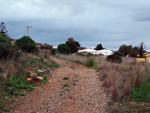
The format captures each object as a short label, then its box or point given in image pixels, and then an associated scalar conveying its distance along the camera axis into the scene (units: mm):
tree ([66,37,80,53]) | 47062
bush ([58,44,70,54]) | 30984
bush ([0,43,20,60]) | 8554
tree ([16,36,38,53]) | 15613
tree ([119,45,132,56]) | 49406
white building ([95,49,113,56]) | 39844
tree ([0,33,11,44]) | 9750
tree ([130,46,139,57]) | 35125
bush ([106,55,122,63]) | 16414
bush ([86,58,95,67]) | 16844
